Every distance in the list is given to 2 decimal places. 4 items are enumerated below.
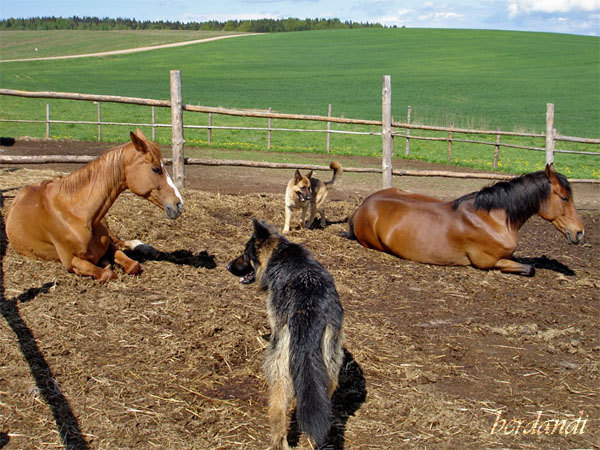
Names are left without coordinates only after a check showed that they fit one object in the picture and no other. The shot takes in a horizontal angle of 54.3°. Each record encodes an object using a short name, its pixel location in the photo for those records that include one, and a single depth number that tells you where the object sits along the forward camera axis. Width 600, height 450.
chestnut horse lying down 6.06
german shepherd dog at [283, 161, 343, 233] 8.79
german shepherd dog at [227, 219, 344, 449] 3.08
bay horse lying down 7.27
